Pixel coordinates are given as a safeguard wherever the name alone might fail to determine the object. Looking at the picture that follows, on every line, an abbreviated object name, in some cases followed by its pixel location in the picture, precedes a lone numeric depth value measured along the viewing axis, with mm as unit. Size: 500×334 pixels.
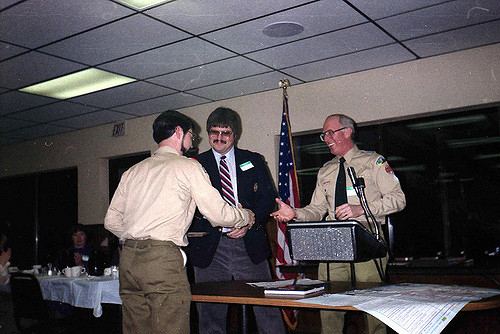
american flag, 4547
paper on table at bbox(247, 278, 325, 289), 1881
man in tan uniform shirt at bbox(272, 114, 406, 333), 2148
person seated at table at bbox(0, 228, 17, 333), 3199
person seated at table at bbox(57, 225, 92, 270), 4773
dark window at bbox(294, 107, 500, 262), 4516
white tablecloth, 3649
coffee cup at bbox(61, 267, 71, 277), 4199
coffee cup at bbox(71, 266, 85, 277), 4203
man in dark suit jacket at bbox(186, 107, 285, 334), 2336
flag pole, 4760
